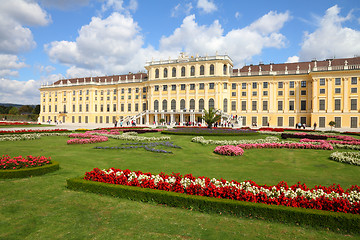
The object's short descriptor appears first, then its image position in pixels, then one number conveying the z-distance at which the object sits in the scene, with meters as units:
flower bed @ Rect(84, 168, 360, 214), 5.75
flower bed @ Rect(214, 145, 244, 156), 14.15
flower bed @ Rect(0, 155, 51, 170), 9.15
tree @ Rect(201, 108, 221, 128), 31.30
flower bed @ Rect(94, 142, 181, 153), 15.07
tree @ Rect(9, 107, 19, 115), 112.44
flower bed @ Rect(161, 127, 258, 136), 23.56
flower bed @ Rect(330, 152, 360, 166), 11.83
